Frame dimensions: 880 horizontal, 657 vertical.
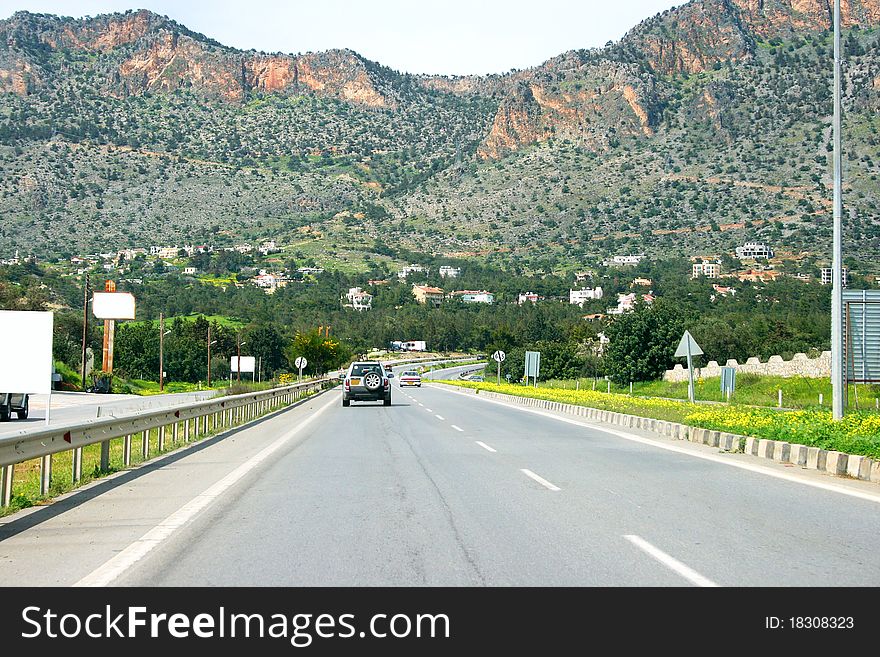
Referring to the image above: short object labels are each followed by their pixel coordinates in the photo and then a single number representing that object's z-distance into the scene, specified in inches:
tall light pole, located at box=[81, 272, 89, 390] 2568.7
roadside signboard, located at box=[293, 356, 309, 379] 2610.7
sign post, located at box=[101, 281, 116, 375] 3248.0
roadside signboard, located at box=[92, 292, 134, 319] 3117.6
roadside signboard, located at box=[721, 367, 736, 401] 1834.4
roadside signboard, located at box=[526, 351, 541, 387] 2078.0
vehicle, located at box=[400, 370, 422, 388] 3503.9
